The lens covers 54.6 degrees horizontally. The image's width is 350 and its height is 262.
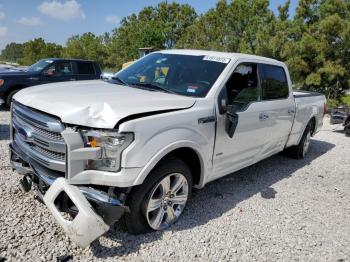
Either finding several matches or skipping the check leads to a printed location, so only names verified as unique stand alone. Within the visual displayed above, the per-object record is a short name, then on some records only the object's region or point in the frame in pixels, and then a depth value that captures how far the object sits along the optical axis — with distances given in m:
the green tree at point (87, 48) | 46.09
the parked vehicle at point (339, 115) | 10.05
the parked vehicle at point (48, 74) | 10.06
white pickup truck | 2.84
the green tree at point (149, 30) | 35.26
